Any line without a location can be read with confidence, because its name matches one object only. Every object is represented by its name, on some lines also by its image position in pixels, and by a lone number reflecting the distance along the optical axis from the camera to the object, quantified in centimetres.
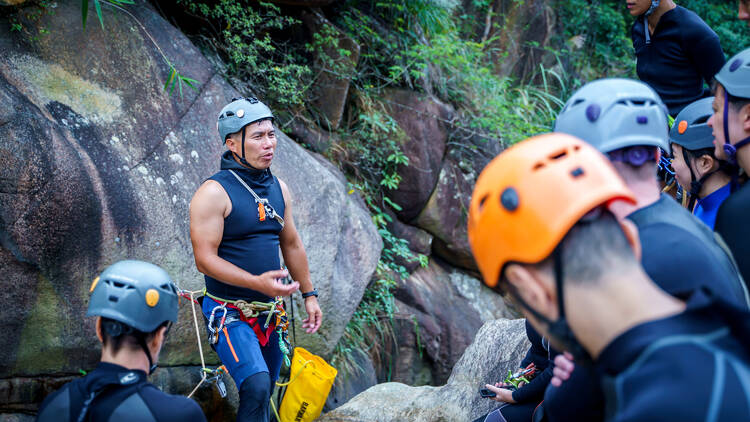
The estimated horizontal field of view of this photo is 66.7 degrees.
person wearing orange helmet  115
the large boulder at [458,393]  418
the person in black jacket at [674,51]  413
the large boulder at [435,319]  717
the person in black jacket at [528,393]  299
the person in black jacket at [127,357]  206
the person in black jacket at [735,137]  211
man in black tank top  357
